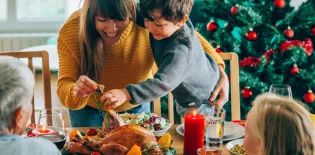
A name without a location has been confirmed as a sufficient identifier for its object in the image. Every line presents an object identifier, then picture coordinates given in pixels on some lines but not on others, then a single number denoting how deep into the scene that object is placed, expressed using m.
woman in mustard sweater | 2.00
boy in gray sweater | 1.74
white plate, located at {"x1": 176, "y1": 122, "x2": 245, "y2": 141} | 1.87
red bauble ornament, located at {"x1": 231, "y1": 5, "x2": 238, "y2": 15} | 3.28
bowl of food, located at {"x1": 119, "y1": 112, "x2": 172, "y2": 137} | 1.90
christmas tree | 3.30
